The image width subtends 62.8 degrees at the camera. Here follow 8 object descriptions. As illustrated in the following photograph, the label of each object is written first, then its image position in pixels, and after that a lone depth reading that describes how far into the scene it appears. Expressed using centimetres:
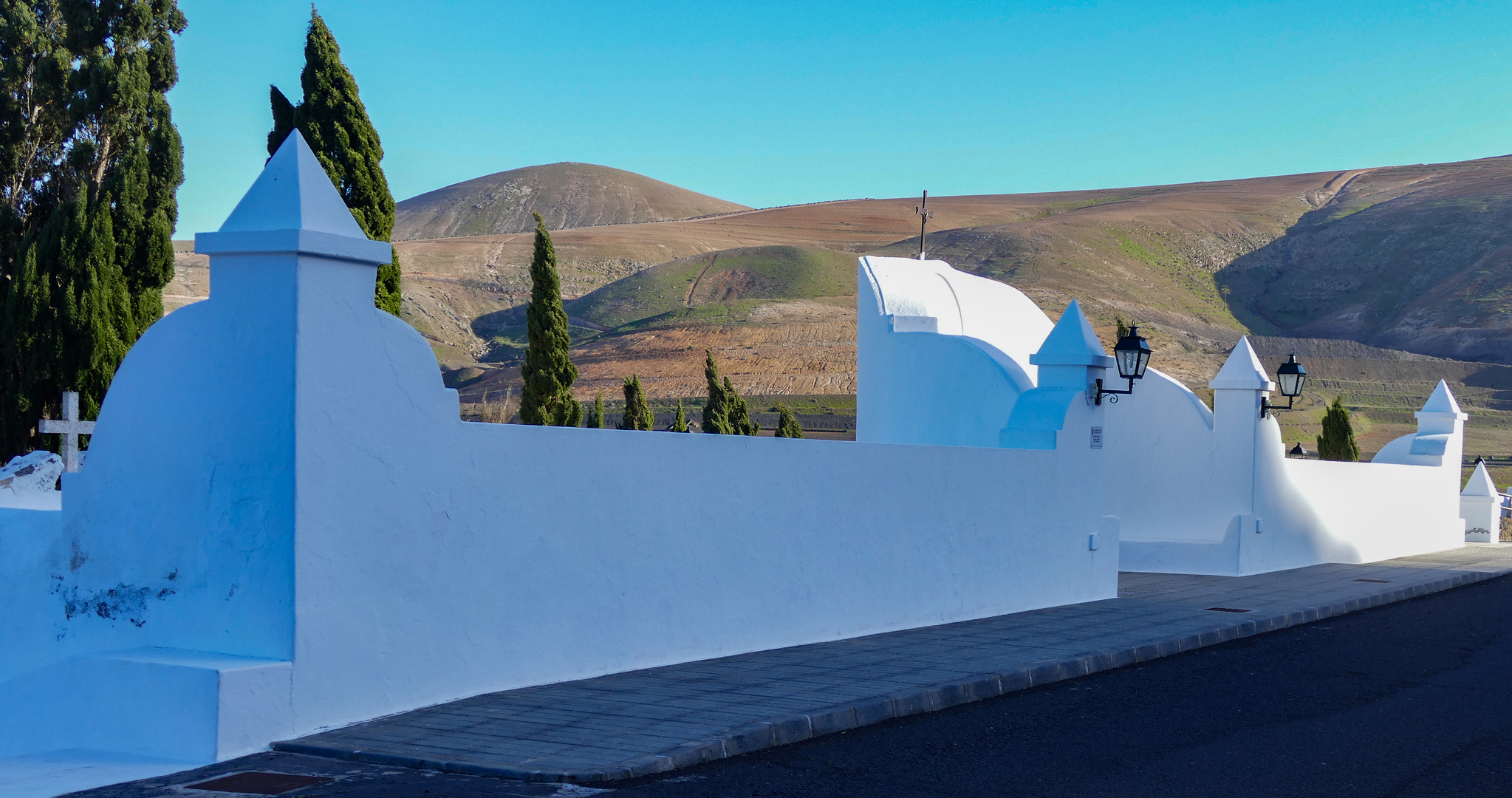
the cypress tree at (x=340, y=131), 1608
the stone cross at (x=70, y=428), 1186
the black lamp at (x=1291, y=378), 1642
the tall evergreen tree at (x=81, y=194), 1498
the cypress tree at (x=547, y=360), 2683
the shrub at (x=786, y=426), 3631
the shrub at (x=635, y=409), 3275
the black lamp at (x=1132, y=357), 1376
